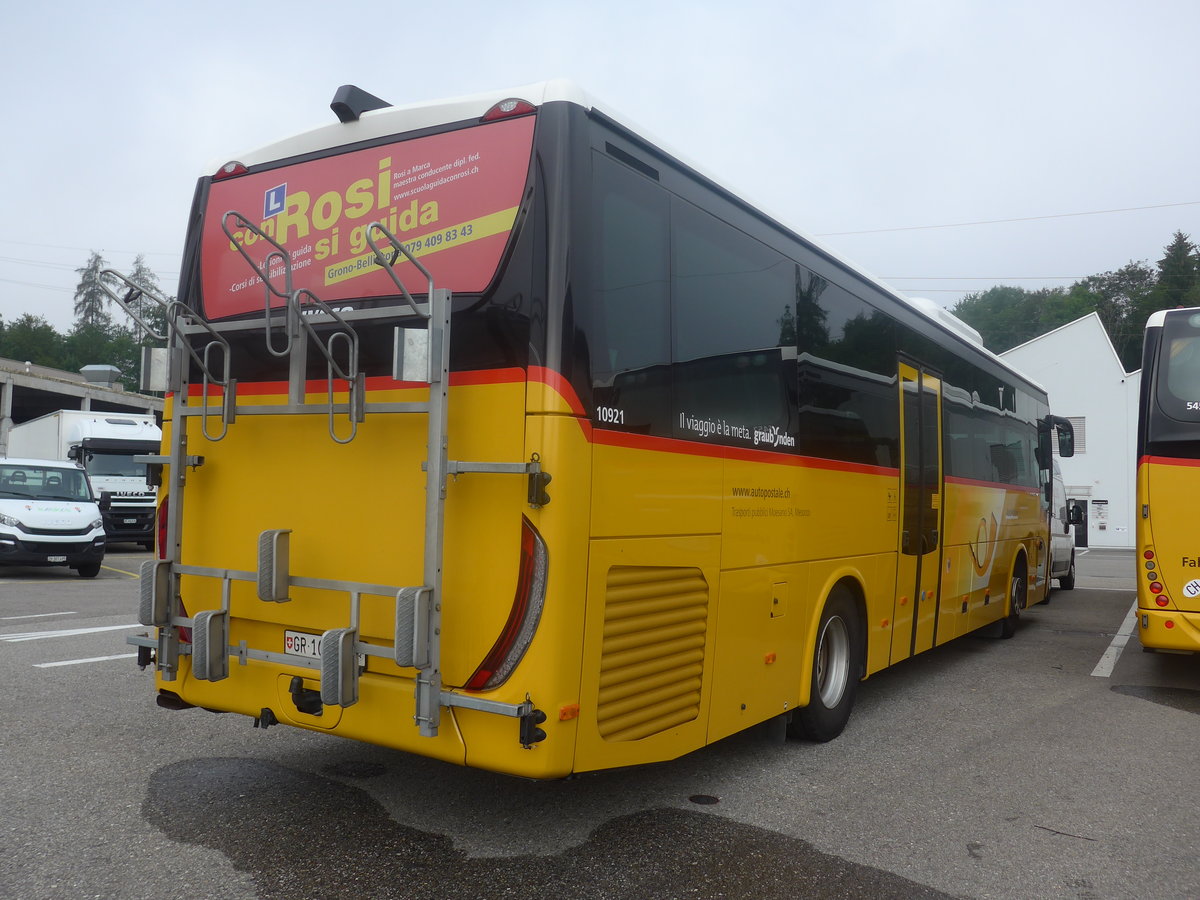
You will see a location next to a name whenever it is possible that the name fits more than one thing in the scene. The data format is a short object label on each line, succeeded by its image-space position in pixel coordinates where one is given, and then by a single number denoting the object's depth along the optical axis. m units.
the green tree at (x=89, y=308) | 91.91
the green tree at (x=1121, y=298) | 79.81
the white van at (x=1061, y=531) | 14.67
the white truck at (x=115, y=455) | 21.44
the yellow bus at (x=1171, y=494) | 7.68
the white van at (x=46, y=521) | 15.11
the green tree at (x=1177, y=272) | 74.44
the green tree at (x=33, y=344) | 84.88
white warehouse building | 41.28
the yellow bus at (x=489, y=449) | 3.75
